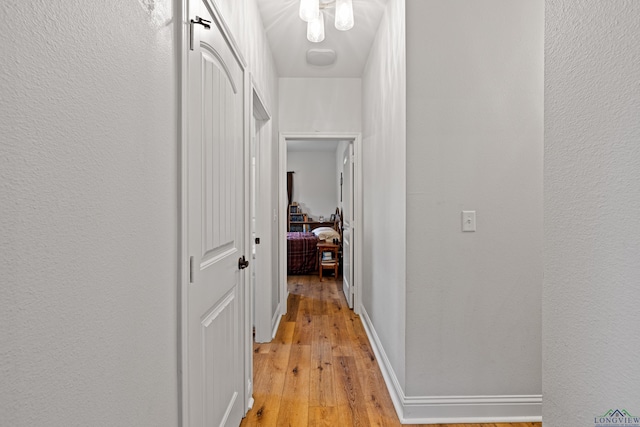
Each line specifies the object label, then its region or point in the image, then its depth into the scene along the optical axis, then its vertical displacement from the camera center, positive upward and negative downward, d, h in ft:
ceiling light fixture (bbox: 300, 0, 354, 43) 7.03 +3.85
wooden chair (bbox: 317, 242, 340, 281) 18.52 -2.67
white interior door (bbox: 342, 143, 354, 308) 13.38 -0.75
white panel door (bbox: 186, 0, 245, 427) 4.09 -0.30
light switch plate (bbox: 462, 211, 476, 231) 6.38 -0.25
